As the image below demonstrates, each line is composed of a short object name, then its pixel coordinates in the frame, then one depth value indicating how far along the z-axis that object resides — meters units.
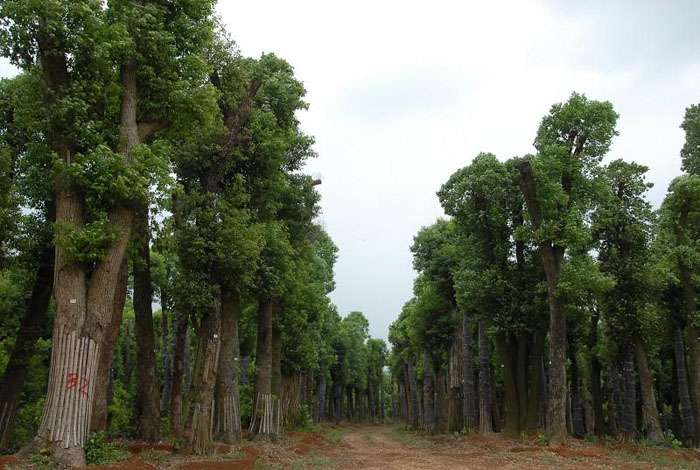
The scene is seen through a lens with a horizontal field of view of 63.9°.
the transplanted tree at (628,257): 19.00
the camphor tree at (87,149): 9.61
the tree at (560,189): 17.42
